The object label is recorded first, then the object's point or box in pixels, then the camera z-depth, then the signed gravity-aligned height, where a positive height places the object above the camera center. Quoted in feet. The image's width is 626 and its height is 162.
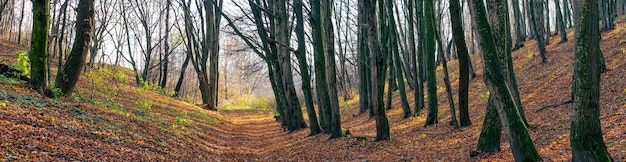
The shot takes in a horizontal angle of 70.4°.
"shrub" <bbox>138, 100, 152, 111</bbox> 44.87 -0.75
